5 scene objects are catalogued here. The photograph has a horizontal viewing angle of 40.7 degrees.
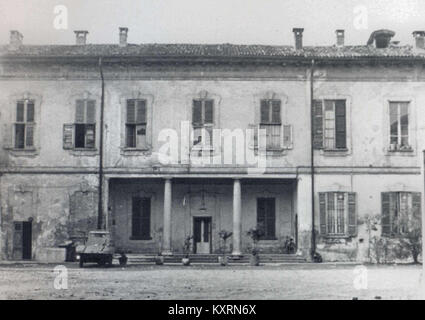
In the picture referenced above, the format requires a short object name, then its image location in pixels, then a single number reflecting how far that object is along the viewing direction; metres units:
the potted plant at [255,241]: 20.12
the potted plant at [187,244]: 22.34
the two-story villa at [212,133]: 21.44
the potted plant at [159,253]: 20.47
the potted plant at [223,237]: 22.13
